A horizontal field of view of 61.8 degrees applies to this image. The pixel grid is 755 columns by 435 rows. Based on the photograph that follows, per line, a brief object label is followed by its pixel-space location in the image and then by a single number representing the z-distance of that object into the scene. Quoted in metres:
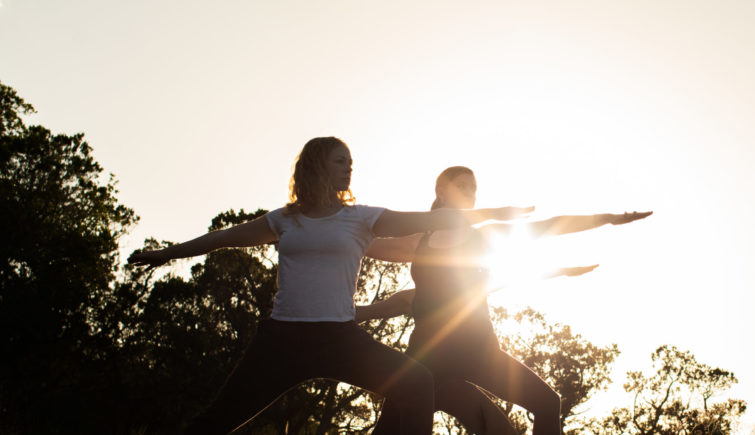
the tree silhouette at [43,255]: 21.41
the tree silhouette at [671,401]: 35.59
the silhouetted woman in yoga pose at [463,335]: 3.86
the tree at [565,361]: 32.62
